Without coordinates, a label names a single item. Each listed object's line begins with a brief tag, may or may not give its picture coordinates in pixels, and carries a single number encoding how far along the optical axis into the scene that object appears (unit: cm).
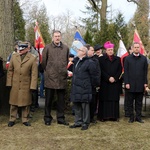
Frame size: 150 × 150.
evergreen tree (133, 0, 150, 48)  4356
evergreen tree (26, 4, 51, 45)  3510
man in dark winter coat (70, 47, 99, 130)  611
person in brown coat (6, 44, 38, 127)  627
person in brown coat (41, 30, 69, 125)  641
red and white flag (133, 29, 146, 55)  992
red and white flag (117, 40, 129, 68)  907
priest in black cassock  700
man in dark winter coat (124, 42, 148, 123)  678
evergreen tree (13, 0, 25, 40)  2973
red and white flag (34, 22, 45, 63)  910
